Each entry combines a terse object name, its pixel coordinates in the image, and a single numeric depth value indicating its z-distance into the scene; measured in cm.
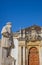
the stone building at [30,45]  2166
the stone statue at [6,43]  1398
